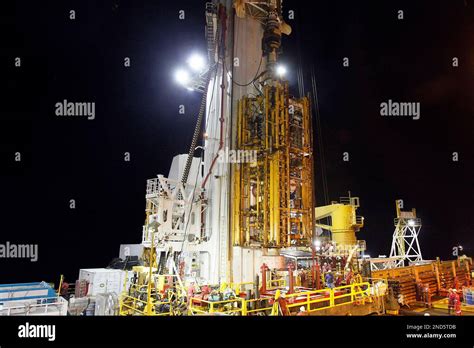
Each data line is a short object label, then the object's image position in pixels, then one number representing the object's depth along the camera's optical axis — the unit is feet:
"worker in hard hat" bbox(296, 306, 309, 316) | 35.08
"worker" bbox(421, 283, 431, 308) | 56.68
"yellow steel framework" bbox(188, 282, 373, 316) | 33.31
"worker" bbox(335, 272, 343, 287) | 47.53
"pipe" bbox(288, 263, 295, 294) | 39.28
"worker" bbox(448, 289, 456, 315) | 48.83
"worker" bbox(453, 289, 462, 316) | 47.57
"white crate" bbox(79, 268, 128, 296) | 70.35
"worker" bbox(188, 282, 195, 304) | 37.32
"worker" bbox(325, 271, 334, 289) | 45.40
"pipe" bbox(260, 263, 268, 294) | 41.61
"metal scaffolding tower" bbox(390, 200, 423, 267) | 112.27
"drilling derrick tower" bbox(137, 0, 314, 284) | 49.70
